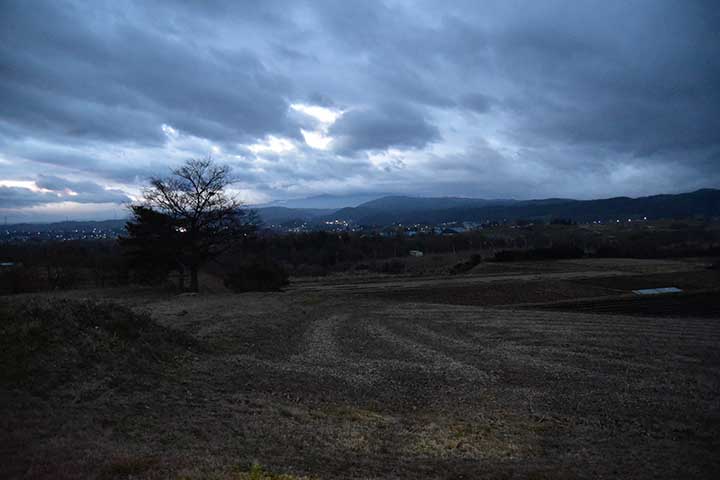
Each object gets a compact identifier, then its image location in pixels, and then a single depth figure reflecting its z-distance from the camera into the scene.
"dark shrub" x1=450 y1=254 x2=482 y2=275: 63.39
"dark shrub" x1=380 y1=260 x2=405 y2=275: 73.21
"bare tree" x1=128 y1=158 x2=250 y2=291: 33.78
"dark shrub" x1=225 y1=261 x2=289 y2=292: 39.75
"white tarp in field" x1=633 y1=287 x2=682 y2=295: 40.34
